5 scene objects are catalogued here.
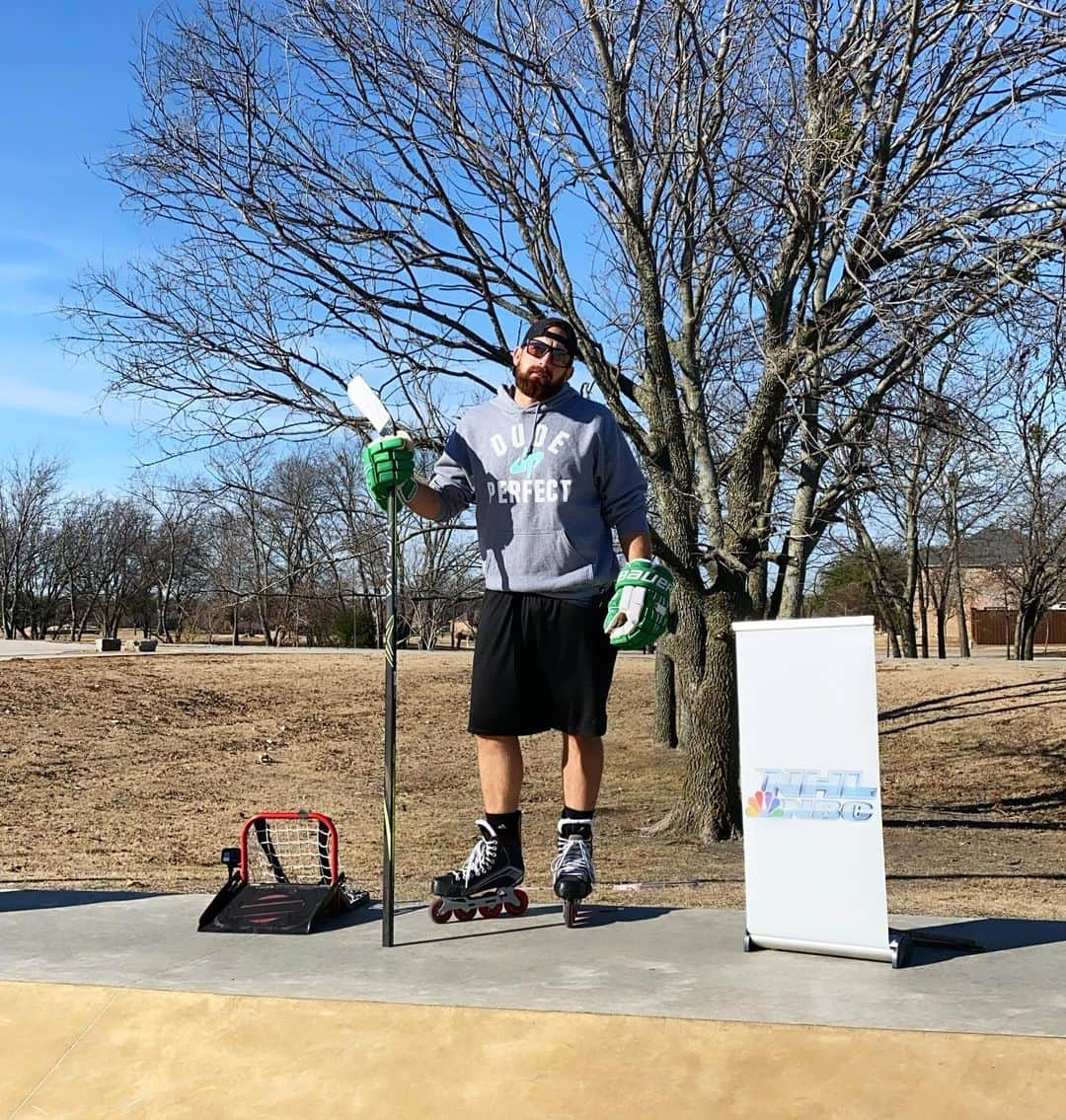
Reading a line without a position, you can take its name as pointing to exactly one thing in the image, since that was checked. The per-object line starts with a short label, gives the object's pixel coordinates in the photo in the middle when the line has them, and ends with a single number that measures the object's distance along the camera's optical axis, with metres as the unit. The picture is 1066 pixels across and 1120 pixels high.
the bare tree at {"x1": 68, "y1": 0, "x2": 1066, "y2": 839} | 7.78
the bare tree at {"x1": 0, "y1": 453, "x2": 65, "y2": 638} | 45.62
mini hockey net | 4.55
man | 4.38
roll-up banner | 3.83
